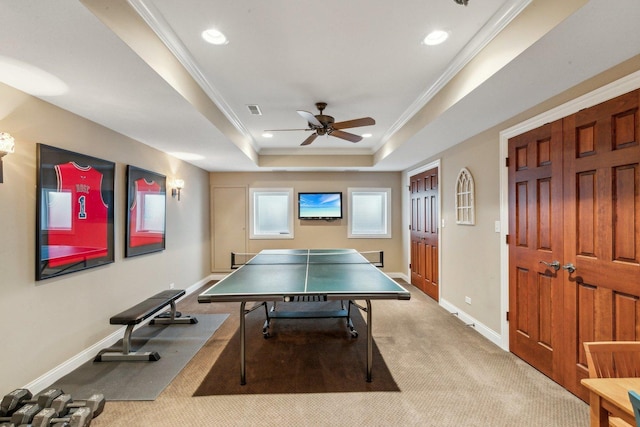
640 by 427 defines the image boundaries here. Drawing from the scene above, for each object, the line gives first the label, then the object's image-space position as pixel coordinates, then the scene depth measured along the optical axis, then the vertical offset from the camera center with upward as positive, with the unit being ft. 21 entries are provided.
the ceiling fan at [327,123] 9.49 +3.22
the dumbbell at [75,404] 6.30 -4.40
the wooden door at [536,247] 7.73 -0.97
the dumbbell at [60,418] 5.85 -4.34
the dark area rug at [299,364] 7.70 -4.72
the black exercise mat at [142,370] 7.55 -4.74
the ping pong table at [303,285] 7.14 -1.97
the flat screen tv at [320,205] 20.56 +0.75
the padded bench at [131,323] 9.04 -3.46
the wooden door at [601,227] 5.97 -0.26
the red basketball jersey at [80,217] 8.09 -0.06
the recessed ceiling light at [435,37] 6.63 +4.31
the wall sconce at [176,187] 15.15 +1.56
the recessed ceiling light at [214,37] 6.52 +4.28
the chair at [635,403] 2.67 -1.82
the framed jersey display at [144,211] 11.23 +0.18
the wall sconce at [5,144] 6.40 +1.65
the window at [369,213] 20.83 +0.17
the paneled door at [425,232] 15.53 -0.99
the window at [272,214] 20.66 +0.09
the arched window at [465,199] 11.73 +0.74
